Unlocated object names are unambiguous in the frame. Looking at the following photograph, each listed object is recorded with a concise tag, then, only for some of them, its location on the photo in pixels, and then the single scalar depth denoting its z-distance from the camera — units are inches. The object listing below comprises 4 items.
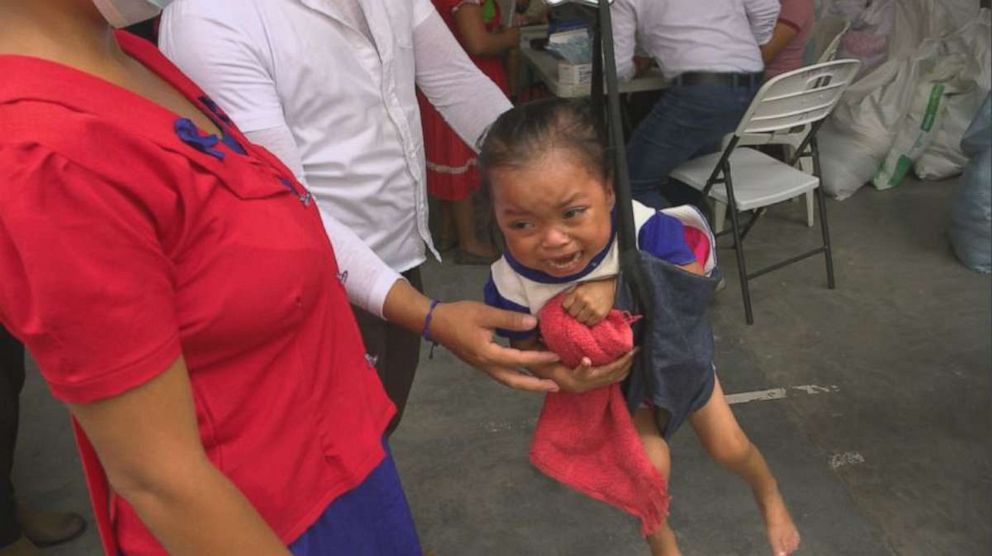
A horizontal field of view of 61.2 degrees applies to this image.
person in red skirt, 139.9
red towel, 56.8
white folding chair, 124.7
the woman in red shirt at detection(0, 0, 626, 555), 27.9
